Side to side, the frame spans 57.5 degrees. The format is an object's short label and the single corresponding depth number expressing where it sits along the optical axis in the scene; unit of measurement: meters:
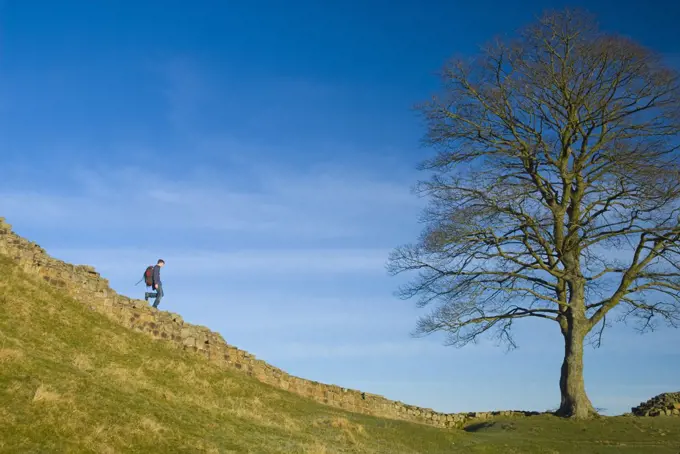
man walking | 22.69
